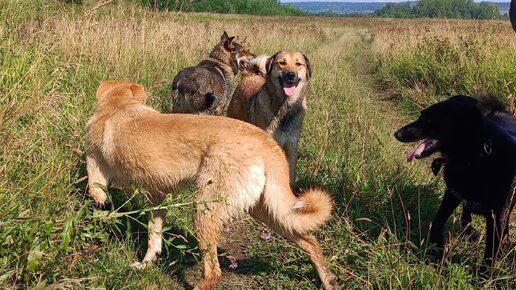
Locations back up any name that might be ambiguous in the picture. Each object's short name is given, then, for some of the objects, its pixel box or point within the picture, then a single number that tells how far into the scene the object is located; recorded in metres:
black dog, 3.17
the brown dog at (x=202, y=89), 6.30
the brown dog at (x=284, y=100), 5.23
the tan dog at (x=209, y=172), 2.95
